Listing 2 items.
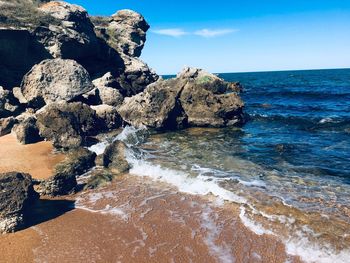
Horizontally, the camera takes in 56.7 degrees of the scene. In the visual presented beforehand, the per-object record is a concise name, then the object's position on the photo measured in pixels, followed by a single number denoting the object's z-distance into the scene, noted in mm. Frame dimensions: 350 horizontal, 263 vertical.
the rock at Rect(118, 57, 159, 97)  35950
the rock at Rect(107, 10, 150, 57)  44594
